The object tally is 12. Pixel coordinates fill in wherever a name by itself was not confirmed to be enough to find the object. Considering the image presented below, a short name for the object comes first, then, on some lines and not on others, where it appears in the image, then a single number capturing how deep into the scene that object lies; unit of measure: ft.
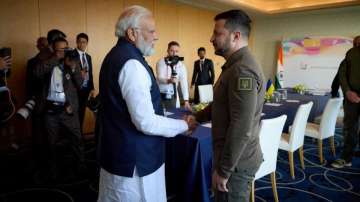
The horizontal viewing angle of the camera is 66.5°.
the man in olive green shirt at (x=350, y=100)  10.44
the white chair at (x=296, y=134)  9.34
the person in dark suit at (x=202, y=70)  19.04
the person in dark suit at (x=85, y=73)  12.71
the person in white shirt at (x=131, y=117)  4.09
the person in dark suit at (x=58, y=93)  9.09
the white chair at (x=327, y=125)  10.85
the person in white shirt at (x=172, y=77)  11.22
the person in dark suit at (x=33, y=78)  9.61
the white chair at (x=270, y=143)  7.14
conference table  6.59
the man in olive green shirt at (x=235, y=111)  3.98
